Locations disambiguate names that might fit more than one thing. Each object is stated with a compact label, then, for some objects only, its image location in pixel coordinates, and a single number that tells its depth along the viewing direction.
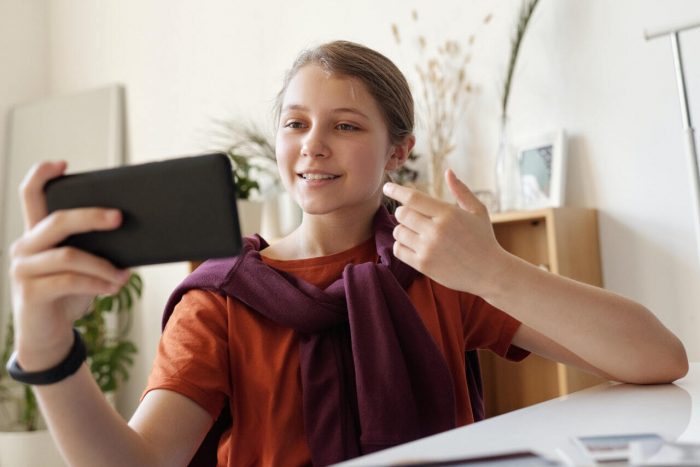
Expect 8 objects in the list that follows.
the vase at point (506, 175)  2.39
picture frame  2.31
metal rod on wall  1.82
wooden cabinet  2.16
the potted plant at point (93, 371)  3.11
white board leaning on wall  3.66
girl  0.82
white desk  0.68
